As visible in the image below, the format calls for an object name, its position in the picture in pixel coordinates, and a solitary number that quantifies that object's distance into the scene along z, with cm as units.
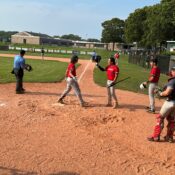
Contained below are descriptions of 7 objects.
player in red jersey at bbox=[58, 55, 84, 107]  1225
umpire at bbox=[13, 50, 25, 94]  1475
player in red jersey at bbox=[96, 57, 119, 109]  1232
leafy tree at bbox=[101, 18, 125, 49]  12044
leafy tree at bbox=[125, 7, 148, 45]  7281
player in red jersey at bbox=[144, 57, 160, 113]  1168
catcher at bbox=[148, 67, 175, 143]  815
